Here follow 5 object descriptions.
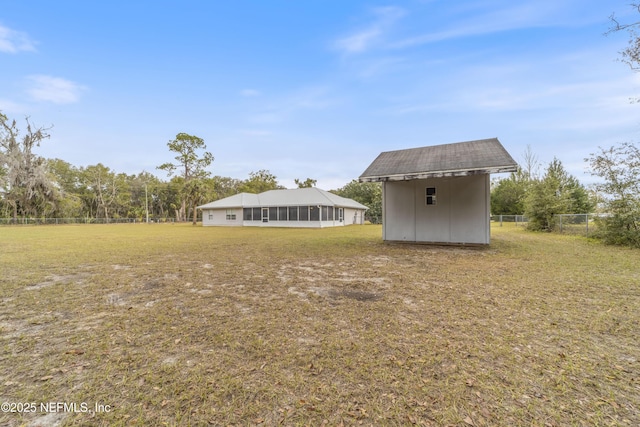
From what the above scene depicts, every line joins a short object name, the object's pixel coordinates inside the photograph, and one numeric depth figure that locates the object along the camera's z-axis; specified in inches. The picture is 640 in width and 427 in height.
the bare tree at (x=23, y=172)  1133.1
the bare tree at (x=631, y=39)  242.8
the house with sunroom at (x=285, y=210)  936.5
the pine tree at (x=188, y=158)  1489.9
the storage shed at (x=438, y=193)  373.4
